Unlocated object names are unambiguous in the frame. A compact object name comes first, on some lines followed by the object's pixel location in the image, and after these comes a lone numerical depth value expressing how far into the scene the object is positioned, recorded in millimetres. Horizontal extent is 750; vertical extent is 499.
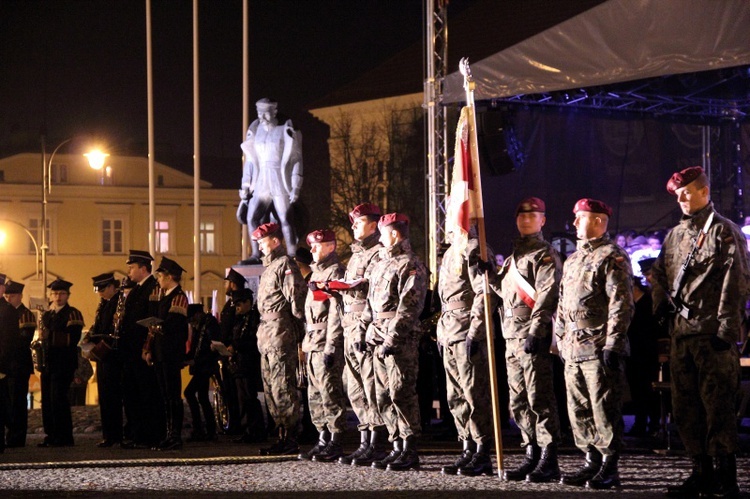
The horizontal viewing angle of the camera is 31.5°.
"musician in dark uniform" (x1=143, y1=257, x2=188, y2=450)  13742
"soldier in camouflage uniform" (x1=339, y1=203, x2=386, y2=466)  11422
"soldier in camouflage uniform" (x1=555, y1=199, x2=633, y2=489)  9375
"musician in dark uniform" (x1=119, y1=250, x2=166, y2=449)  14039
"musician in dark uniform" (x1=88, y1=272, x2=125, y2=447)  14172
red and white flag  10711
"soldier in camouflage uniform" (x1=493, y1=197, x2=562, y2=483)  9945
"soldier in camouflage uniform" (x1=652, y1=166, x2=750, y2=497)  8898
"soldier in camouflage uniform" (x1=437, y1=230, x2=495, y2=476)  10461
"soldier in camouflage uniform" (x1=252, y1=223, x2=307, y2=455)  12469
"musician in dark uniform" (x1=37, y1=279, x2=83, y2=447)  14570
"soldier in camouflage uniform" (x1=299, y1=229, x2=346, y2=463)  11844
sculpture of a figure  18047
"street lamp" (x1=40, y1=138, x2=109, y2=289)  32375
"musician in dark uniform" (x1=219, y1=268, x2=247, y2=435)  14852
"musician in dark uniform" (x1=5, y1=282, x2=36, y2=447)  14641
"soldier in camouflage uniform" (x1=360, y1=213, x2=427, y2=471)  10984
